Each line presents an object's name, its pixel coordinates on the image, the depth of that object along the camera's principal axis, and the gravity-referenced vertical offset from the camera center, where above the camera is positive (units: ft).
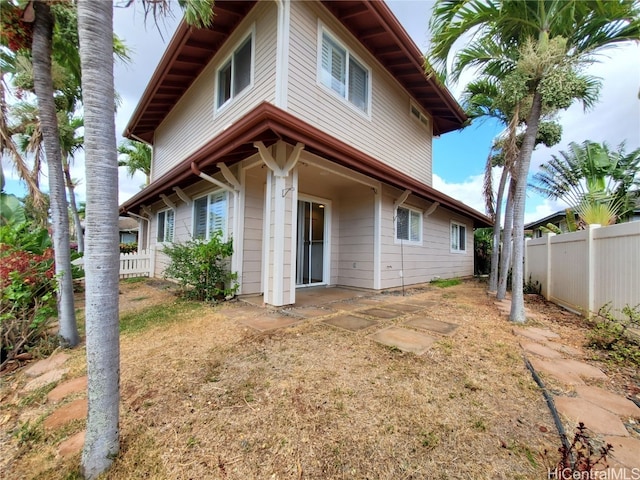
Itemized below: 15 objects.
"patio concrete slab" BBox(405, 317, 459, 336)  11.33 -3.66
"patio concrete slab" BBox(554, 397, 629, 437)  5.50 -3.80
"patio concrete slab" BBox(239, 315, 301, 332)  11.41 -3.60
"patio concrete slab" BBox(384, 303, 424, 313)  14.92 -3.66
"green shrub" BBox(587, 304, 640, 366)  8.86 -3.36
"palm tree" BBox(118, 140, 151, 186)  49.70 +16.51
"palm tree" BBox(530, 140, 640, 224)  30.47 +9.39
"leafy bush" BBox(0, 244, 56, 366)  8.72 -2.02
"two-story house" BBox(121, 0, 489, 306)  14.61 +5.62
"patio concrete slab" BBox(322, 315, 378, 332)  11.66 -3.63
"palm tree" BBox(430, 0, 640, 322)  11.57 +9.93
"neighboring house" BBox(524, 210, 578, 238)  50.67 +5.25
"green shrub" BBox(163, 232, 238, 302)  16.17 -1.62
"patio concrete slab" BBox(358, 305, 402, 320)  13.52 -3.64
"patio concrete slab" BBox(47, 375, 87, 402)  6.64 -3.90
